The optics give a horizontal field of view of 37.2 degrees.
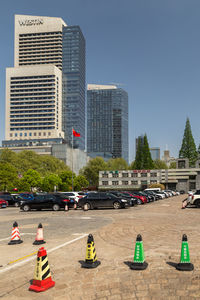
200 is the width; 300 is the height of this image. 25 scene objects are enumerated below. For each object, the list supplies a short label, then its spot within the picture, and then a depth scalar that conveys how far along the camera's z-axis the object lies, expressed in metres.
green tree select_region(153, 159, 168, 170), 125.40
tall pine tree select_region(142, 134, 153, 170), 107.94
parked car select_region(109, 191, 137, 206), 31.19
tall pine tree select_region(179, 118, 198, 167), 107.19
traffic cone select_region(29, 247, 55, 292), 6.19
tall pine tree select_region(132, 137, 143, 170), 108.44
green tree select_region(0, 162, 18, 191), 60.66
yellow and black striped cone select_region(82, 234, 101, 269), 7.68
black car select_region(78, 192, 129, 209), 26.69
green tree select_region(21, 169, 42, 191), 62.53
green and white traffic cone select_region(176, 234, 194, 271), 7.33
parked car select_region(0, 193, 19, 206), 38.19
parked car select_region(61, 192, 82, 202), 33.67
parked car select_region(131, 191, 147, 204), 34.28
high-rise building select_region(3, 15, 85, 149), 180.00
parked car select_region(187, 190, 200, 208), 26.86
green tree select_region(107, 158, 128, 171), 120.97
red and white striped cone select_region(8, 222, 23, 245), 10.97
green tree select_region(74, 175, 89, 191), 73.75
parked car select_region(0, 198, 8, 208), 36.06
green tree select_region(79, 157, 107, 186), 109.94
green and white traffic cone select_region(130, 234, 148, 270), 7.45
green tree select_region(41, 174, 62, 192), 65.19
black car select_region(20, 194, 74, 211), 27.22
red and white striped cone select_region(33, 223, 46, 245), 10.84
